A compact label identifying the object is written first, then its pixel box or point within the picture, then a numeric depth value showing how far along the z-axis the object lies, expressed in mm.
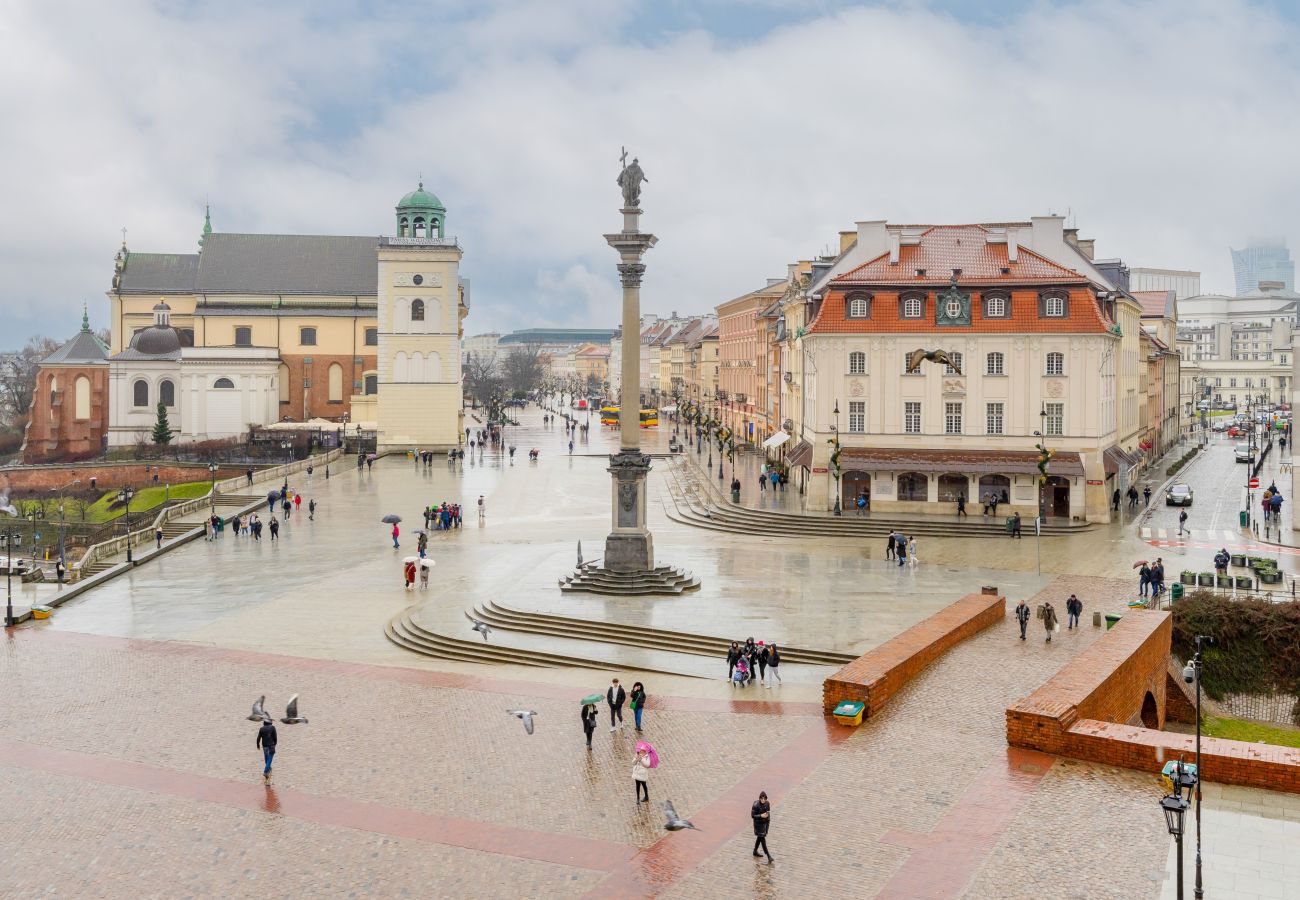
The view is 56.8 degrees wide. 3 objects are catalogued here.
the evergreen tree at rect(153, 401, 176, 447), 90125
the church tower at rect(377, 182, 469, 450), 89062
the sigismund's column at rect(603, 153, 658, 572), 33906
